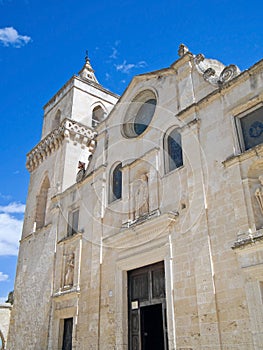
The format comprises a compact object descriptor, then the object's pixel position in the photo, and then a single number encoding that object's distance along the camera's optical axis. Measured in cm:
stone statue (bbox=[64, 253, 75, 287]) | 1268
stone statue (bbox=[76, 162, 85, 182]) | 1415
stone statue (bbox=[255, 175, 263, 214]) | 748
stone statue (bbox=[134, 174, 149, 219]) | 1046
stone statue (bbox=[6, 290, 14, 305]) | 1747
